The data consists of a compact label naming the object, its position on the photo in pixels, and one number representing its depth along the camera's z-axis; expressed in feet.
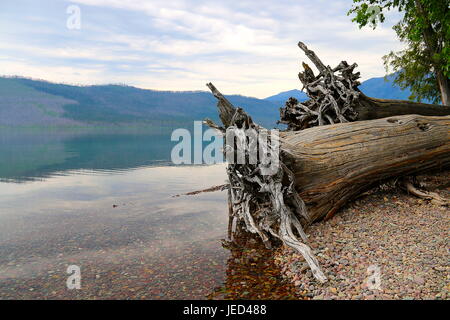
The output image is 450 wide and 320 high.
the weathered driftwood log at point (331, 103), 42.34
